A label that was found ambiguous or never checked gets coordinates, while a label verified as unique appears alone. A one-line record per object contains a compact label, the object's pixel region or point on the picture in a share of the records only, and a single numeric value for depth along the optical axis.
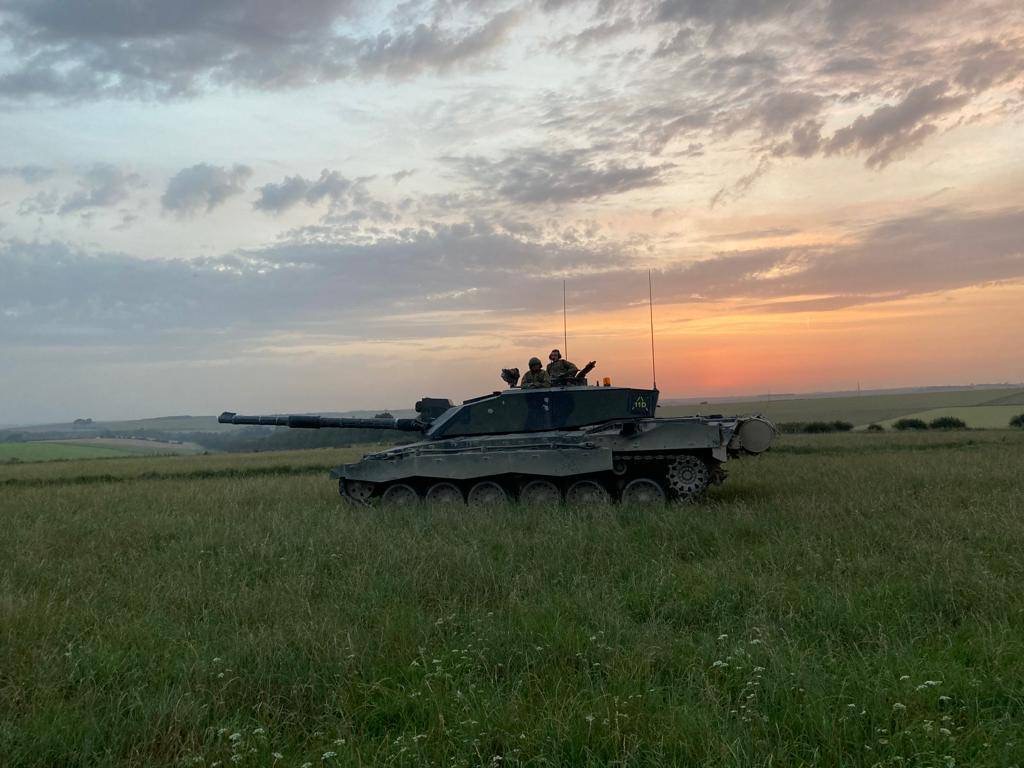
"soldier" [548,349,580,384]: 14.91
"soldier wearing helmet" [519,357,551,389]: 14.80
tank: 12.77
